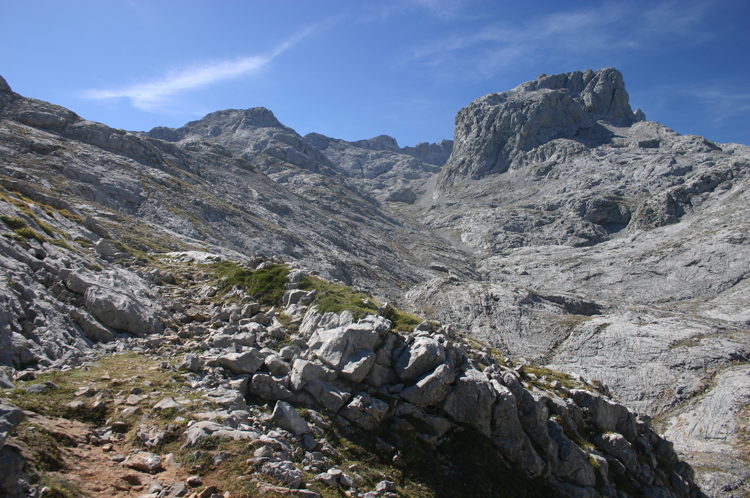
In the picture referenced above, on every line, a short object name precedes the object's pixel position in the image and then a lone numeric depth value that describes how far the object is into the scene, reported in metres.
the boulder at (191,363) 12.59
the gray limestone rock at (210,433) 9.21
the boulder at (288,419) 11.20
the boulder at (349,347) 13.96
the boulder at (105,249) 22.78
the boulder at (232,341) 14.61
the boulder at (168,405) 10.14
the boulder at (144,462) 8.18
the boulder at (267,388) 12.35
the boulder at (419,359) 14.57
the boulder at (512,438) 14.07
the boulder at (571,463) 14.88
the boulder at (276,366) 13.34
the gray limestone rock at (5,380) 8.84
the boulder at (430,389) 13.89
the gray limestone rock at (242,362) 12.91
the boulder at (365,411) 12.67
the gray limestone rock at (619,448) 17.17
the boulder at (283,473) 8.81
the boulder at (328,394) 12.78
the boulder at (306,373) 13.05
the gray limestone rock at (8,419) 6.47
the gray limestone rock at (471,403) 14.04
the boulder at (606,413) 18.56
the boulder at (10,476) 6.23
